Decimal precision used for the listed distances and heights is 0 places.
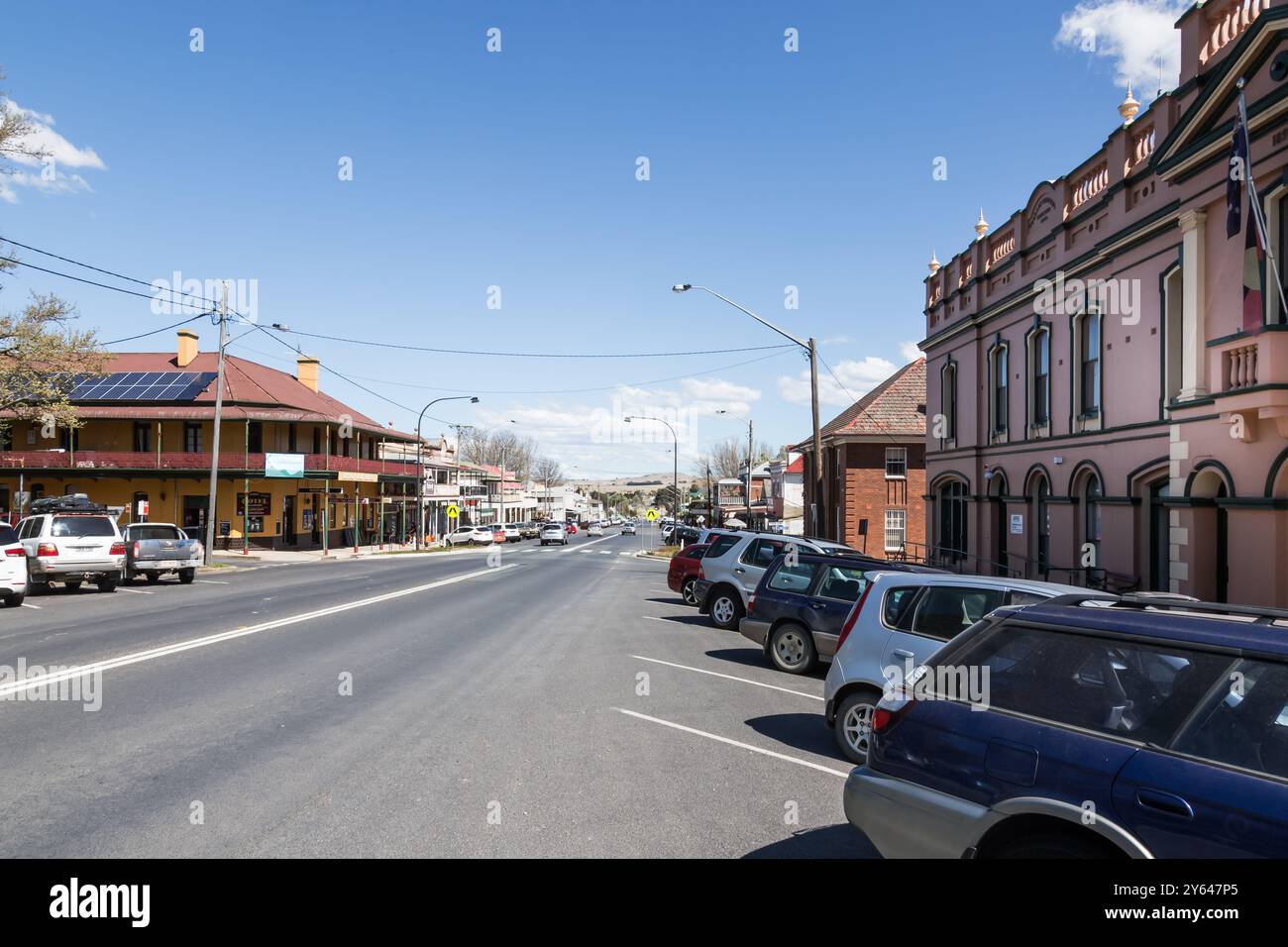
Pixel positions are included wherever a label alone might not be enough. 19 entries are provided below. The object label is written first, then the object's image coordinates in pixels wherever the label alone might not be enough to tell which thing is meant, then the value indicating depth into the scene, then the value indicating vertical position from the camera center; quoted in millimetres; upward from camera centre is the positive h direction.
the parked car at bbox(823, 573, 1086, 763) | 6535 -1076
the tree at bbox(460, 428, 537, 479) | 137000 +6602
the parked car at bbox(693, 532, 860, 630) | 14953 -1455
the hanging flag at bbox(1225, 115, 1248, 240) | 10898 +4225
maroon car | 19078 -1790
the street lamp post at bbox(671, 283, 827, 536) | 20594 +3077
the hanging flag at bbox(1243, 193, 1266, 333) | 11219 +2959
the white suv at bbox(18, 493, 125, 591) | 18406 -1280
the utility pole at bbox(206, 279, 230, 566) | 30219 +1061
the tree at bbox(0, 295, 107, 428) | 29656 +4570
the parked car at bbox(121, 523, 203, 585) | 21688 -1619
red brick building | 36438 +853
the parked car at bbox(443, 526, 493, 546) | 62188 -3386
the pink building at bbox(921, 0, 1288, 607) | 11375 +2474
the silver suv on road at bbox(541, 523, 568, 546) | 62500 -3174
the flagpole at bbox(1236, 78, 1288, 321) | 10539 +3542
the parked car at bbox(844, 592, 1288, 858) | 3006 -990
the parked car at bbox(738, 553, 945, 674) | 10117 -1395
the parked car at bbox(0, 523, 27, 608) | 15883 -1487
